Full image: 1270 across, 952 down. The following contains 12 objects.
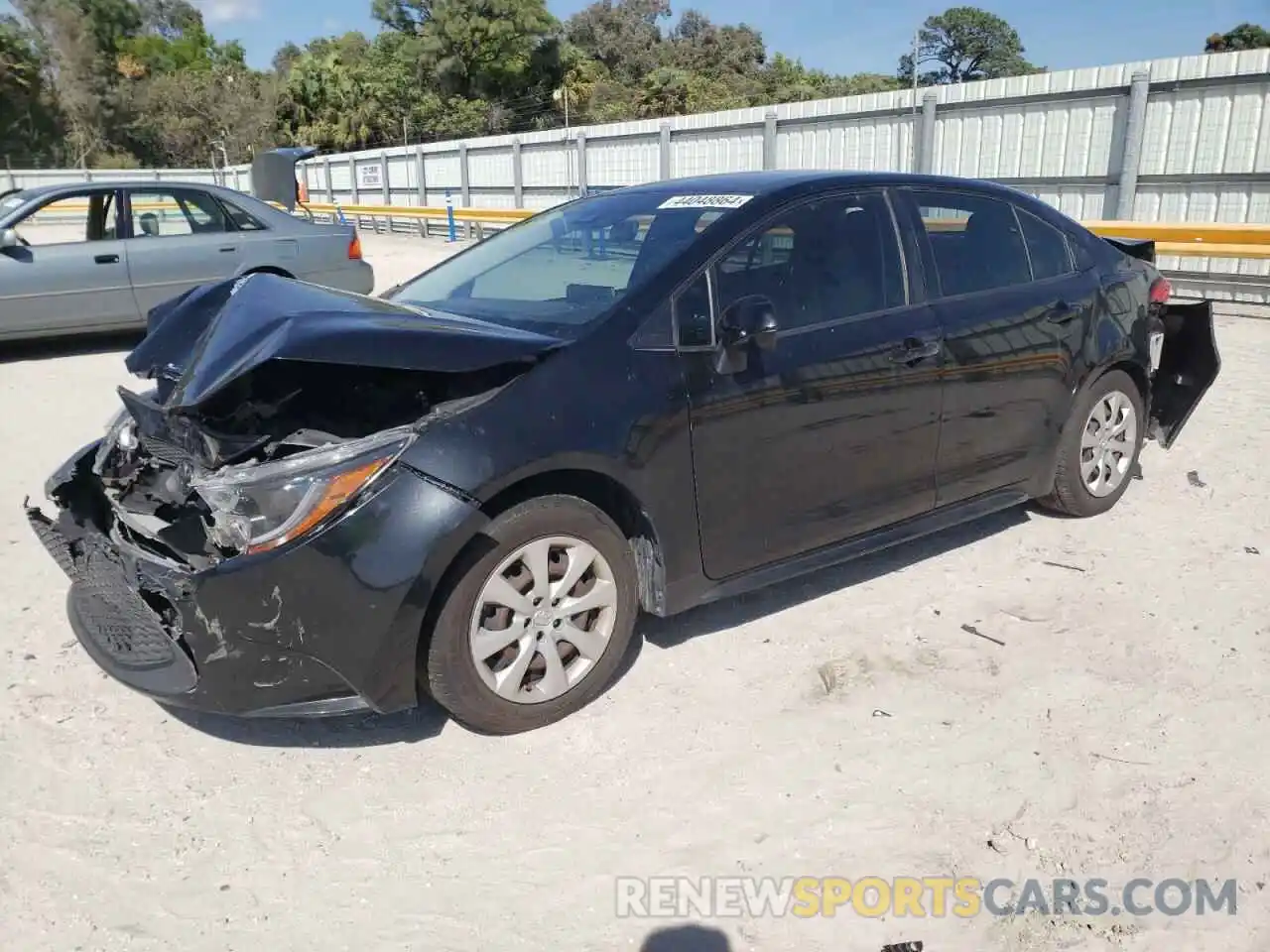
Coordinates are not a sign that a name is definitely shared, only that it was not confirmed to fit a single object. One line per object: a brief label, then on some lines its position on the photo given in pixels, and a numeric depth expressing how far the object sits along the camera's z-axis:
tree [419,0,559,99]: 48.88
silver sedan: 8.42
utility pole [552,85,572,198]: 49.91
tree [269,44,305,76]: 83.75
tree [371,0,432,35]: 54.88
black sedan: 2.66
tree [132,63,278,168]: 56.94
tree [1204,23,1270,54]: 54.84
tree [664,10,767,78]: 68.69
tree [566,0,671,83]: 66.56
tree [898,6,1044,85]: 74.44
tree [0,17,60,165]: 52.03
